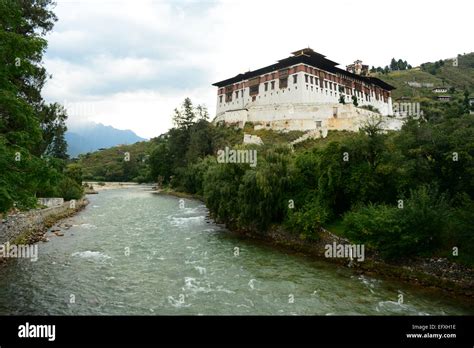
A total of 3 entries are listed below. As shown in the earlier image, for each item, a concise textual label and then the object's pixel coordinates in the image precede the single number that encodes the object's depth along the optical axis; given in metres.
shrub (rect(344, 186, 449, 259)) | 22.80
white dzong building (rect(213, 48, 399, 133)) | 76.00
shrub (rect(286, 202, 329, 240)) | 29.00
